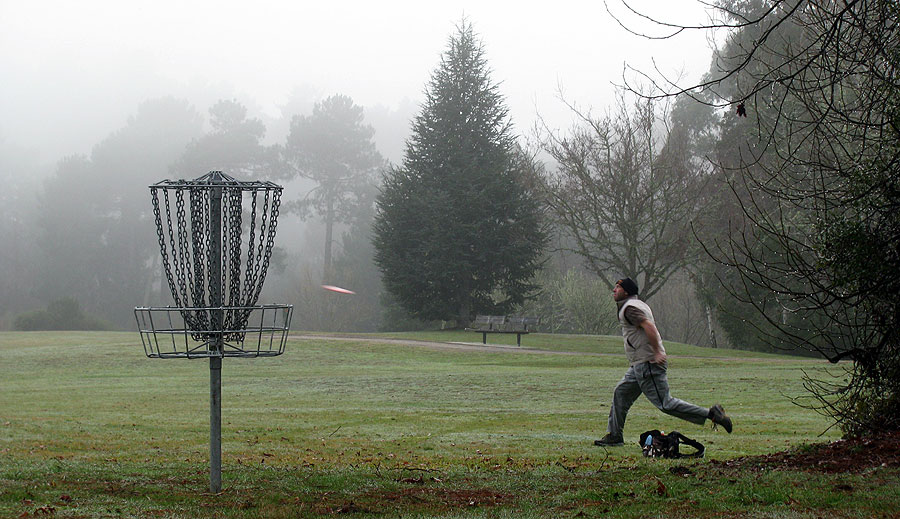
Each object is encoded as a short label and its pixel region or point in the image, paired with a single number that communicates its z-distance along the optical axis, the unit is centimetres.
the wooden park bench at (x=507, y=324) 7581
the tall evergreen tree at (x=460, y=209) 8950
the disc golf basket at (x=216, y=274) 1310
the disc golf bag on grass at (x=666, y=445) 1777
